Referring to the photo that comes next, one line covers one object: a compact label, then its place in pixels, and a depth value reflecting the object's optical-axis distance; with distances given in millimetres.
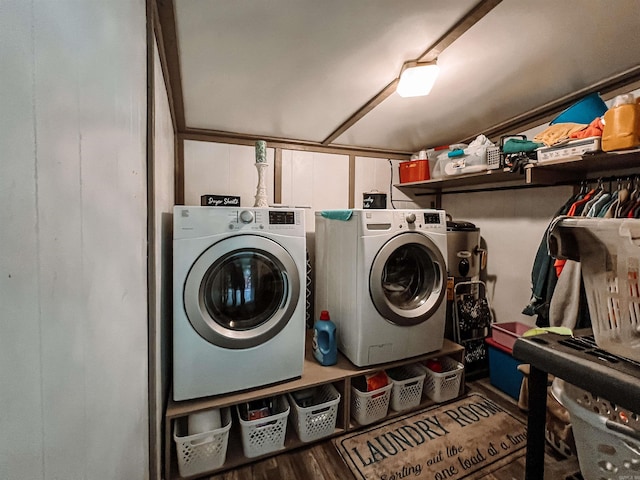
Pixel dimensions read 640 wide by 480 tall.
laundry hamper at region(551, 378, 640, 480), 571
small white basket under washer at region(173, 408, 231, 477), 1303
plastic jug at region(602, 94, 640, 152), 1265
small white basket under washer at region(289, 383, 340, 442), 1521
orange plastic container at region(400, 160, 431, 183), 2578
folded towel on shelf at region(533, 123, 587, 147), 1575
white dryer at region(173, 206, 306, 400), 1353
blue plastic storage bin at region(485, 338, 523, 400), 1922
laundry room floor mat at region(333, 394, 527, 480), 1395
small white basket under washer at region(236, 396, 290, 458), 1416
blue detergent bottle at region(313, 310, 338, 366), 1753
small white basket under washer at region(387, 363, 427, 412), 1770
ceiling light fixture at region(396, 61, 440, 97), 1403
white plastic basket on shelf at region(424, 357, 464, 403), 1856
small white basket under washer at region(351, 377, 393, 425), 1651
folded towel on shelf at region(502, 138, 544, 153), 1737
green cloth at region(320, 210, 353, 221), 1737
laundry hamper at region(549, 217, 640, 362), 528
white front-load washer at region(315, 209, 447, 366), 1672
